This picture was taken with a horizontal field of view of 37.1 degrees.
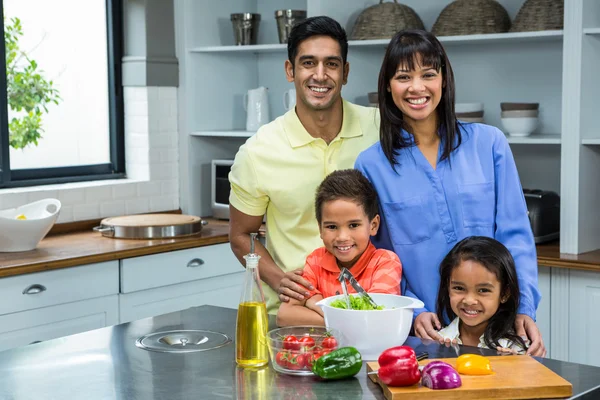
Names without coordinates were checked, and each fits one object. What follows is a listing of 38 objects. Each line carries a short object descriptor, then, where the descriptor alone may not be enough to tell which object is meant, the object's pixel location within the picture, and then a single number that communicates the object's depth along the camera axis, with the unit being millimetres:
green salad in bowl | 1964
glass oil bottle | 1904
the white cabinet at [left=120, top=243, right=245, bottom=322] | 3926
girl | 2283
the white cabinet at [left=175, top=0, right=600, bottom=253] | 3580
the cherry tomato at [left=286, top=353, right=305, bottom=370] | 1862
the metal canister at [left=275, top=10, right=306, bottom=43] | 4496
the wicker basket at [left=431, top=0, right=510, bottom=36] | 3934
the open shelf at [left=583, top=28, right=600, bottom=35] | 3494
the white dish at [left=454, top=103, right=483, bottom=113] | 4051
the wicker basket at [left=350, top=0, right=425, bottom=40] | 4109
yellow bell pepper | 1788
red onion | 1693
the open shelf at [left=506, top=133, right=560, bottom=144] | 3709
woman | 2354
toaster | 3773
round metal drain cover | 2135
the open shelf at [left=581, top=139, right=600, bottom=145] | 3535
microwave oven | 4738
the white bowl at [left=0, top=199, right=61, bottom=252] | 3664
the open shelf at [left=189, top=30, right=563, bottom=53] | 3714
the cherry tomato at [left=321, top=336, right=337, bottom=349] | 1858
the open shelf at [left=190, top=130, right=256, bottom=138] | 4672
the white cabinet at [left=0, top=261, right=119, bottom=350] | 3475
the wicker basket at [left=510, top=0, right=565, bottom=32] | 3768
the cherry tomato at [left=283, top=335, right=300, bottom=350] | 1866
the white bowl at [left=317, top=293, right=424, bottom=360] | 1911
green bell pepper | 1806
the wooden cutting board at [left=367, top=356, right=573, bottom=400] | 1679
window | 4312
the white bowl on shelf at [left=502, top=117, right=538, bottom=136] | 3895
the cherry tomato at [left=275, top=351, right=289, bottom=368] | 1872
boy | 2273
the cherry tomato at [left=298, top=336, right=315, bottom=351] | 1866
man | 2654
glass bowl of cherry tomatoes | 1860
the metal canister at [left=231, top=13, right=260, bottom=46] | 4746
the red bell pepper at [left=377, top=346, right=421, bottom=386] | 1703
